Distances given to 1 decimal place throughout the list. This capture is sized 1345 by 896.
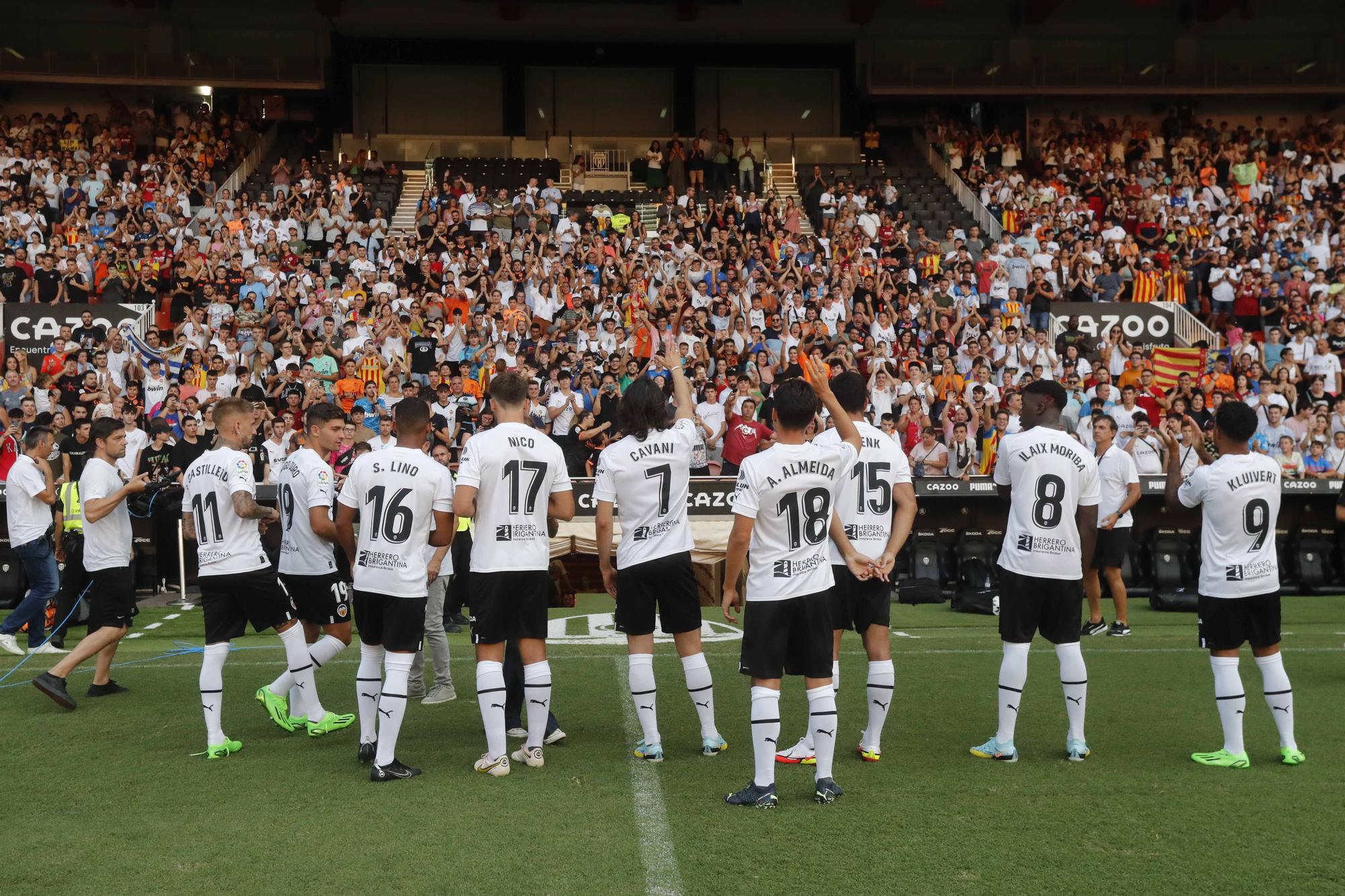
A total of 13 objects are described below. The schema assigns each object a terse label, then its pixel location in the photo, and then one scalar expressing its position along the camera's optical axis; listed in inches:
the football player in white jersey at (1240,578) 253.4
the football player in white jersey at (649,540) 258.1
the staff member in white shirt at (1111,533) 423.2
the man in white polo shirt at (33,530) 383.9
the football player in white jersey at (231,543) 273.3
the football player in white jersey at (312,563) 284.4
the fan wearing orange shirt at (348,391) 649.6
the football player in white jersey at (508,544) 246.7
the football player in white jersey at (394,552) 246.2
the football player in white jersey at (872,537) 256.8
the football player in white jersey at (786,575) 221.5
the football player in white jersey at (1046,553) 254.1
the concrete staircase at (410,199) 1036.3
